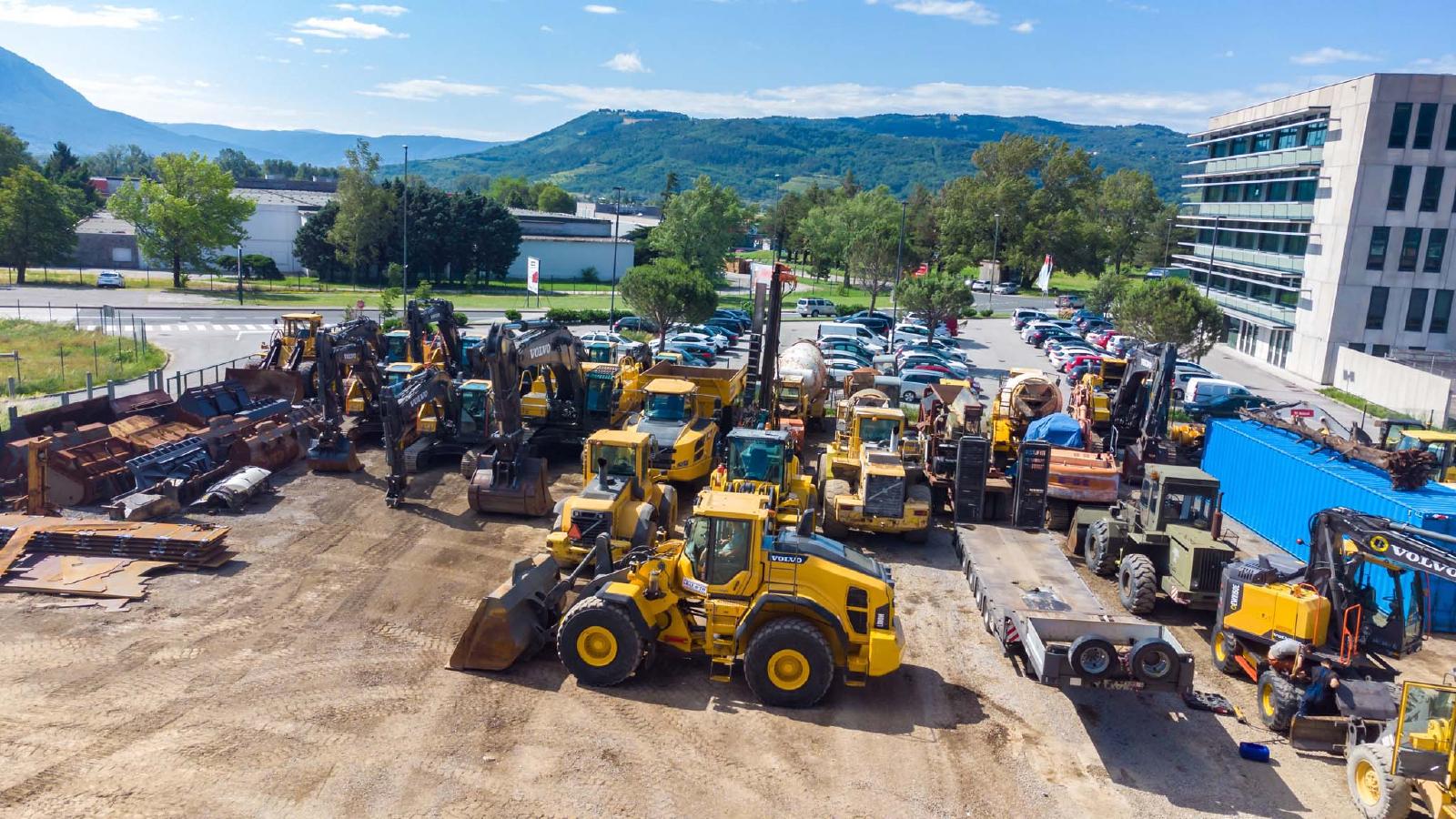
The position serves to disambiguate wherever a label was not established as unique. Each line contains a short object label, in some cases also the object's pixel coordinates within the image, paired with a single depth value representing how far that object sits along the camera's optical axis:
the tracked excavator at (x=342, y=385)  20.94
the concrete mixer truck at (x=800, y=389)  23.53
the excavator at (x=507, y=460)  17.95
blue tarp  20.89
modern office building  37.94
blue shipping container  15.16
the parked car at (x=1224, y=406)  31.28
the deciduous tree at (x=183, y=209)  56.00
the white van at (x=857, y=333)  44.59
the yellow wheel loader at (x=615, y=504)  14.18
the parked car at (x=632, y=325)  47.22
